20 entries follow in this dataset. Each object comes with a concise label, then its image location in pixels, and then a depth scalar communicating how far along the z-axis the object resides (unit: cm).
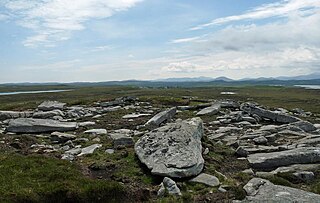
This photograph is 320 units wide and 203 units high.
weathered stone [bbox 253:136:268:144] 1510
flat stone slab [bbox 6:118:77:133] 1753
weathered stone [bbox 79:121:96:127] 1980
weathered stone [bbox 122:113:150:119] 2326
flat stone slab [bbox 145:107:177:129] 1914
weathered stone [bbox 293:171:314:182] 1029
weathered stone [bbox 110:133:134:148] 1386
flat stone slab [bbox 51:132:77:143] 1578
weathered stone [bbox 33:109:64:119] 2248
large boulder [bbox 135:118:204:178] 993
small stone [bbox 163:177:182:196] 890
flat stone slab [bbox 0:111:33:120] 2257
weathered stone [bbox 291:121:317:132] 1807
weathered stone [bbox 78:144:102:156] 1313
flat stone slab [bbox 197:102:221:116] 2429
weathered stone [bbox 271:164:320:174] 1097
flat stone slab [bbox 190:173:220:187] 957
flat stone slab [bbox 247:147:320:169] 1184
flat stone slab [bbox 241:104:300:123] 2126
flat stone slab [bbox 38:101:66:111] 2744
